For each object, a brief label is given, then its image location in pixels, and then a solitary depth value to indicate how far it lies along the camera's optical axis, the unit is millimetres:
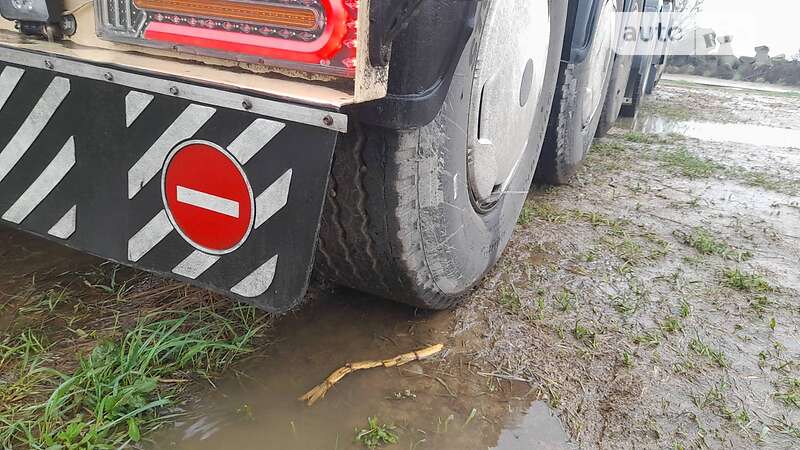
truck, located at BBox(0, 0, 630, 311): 832
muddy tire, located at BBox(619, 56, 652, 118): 4452
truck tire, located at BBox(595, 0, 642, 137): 3262
